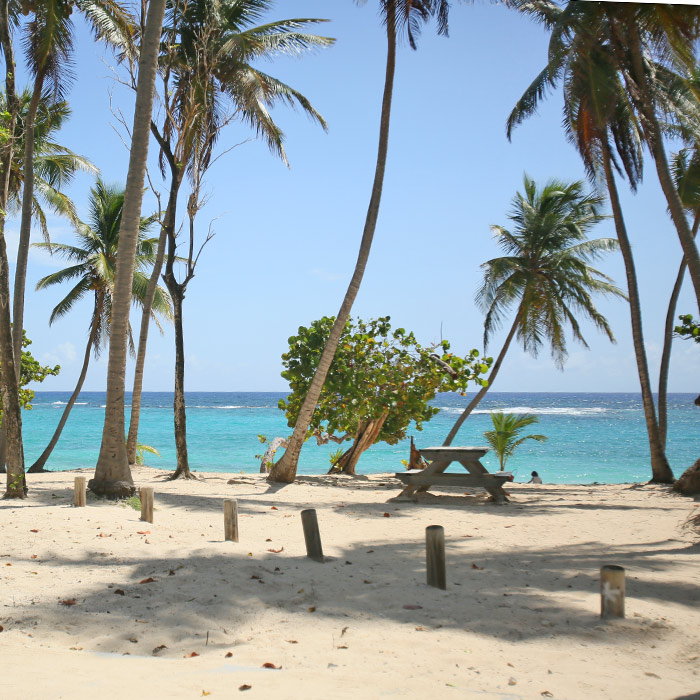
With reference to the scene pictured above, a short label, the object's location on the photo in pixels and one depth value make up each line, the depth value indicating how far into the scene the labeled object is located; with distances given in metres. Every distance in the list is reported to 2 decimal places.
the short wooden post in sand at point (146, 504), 7.24
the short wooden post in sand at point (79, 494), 7.86
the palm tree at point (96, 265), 16.47
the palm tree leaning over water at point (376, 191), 11.27
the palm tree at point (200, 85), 11.91
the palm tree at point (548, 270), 17.03
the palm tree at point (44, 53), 10.95
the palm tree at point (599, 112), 10.67
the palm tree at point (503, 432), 14.02
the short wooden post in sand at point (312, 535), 5.95
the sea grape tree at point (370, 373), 13.80
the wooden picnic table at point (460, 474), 9.72
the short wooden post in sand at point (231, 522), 6.57
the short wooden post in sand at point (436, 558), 5.18
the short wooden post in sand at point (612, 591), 4.32
